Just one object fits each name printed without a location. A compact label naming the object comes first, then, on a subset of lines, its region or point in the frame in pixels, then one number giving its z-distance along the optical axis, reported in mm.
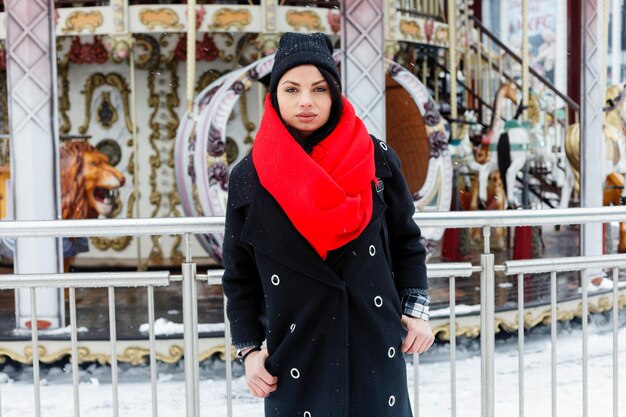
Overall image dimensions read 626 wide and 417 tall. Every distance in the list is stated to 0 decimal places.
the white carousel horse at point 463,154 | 8461
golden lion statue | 6414
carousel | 5766
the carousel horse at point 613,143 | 8930
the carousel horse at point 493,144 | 8703
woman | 1742
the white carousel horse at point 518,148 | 8359
